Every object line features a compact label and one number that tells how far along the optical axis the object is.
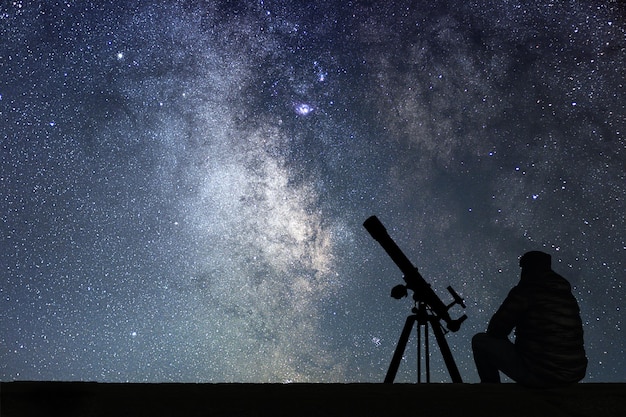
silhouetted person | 3.53
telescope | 6.12
